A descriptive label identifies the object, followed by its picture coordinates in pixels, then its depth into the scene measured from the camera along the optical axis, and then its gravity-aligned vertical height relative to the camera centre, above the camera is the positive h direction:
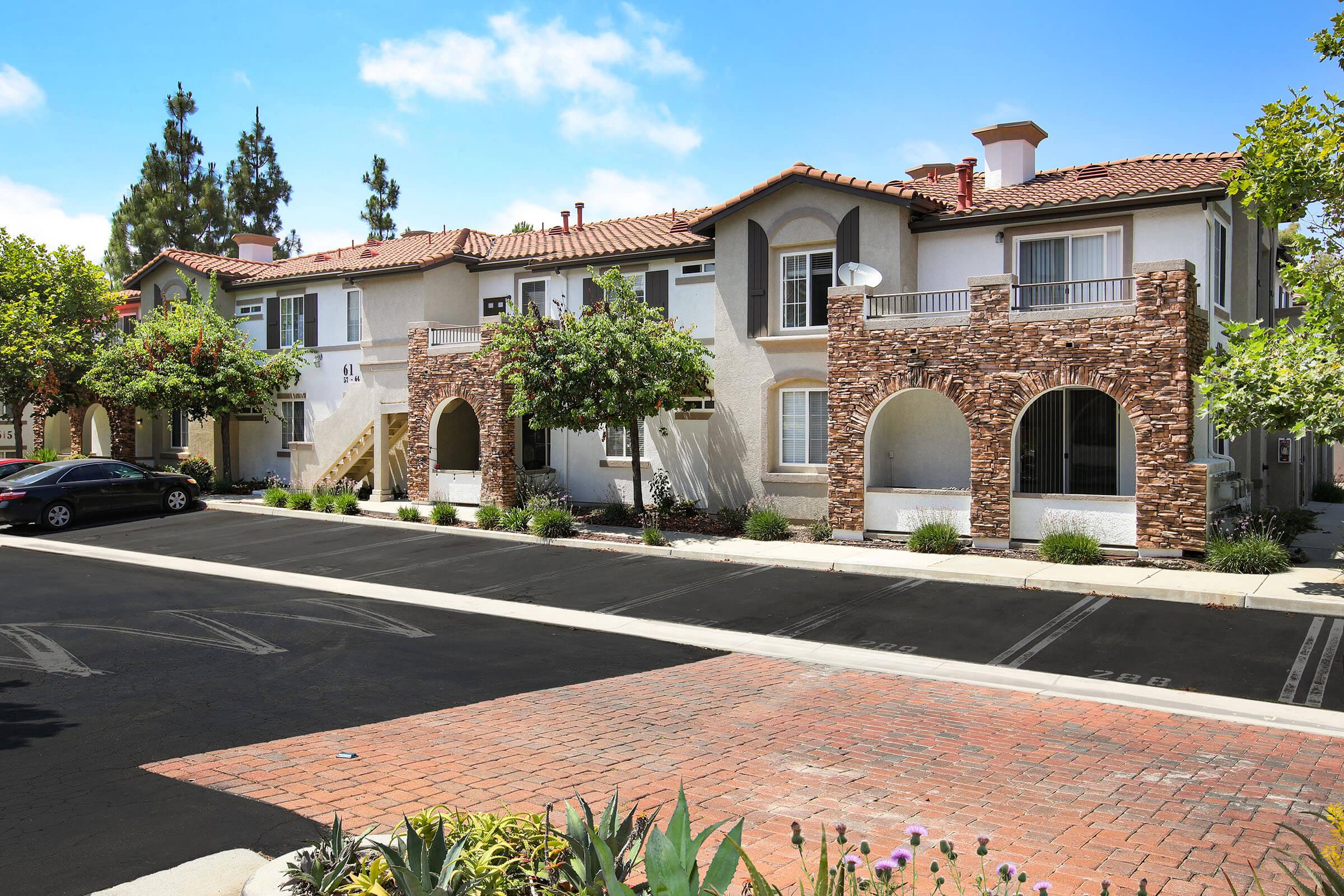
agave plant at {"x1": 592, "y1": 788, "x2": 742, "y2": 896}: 3.56 -1.56
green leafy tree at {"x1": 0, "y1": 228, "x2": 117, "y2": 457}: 31.09 +4.17
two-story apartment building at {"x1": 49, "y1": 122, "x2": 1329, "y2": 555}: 17.05 +1.77
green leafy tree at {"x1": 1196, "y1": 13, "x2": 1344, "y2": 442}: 13.79 +2.09
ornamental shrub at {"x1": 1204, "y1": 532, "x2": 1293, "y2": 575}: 15.33 -1.85
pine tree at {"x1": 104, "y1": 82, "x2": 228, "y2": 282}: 48.09 +11.99
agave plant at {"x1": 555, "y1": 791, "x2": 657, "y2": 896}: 4.25 -1.82
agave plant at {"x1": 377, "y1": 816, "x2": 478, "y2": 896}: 4.08 -1.82
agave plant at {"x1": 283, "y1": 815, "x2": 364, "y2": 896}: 4.57 -1.99
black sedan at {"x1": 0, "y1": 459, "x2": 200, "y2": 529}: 23.08 -1.14
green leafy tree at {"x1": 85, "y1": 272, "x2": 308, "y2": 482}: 28.73 +2.29
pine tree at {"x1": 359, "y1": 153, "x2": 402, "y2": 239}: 51.75 +12.51
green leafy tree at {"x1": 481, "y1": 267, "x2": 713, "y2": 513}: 20.27 +1.61
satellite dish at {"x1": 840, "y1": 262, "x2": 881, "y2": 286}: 19.72 +3.31
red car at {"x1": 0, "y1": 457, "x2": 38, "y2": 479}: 25.77 -0.52
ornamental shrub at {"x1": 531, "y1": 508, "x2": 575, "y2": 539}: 20.47 -1.70
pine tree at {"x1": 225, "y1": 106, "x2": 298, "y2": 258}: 51.09 +13.50
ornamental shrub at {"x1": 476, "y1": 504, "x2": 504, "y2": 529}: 21.86 -1.65
